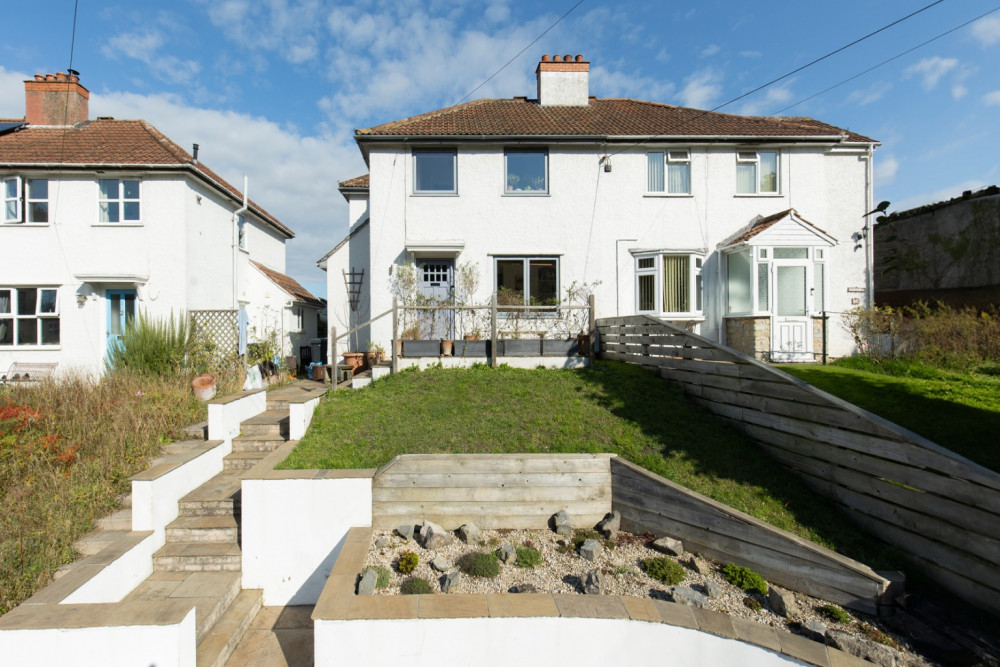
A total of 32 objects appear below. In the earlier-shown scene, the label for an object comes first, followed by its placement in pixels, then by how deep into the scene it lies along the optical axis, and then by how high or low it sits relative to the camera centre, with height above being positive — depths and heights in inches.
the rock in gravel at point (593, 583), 161.5 -91.3
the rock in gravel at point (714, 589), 159.6 -92.6
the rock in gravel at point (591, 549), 184.6 -89.8
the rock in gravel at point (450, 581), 165.6 -92.2
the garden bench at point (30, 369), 439.2 -31.3
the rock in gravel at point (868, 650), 128.3 -93.0
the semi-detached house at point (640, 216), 458.3 +124.8
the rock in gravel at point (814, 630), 138.2 -94.1
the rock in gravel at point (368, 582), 157.0 -87.8
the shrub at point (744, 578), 161.8 -90.8
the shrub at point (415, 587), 160.2 -90.8
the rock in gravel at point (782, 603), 149.3 -92.2
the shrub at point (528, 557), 181.0 -91.1
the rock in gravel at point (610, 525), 199.3 -86.7
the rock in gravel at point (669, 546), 183.3 -88.0
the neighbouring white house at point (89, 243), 452.1 +95.5
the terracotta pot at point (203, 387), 322.3 -37.0
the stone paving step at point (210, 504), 218.3 -81.5
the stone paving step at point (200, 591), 171.6 -104.0
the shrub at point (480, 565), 172.7 -90.5
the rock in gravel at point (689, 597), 153.9 -92.0
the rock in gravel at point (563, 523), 201.3 -86.0
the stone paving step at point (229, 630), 157.1 -111.9
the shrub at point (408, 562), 172.7 -88.6
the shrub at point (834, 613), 147.0 -93.7
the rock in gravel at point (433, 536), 190.7 -86.8
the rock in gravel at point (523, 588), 165.6 -94.8
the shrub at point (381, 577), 163.9 -89.5
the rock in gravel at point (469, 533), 195.2 -87.5
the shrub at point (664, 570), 168.9 -91.1
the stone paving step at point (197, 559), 197.0 -98.4
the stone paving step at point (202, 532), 207.0 -90.4
